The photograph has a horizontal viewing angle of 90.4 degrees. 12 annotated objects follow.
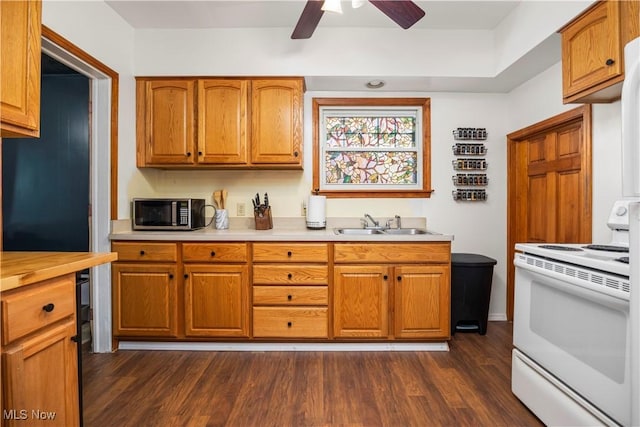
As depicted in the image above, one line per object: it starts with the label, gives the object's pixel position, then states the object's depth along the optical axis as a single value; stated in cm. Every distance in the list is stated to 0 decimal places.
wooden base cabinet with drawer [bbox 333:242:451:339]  237
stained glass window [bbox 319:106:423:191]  300
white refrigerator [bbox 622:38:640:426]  99
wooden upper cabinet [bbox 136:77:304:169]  263
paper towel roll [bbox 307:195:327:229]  278
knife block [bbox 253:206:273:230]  279
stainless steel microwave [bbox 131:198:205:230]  253
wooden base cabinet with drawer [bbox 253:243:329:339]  238
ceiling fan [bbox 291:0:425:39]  175
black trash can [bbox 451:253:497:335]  267
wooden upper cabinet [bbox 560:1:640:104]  156
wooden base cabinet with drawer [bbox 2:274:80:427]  95
